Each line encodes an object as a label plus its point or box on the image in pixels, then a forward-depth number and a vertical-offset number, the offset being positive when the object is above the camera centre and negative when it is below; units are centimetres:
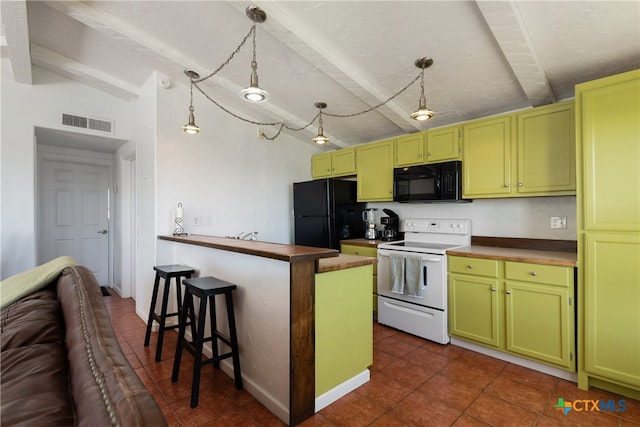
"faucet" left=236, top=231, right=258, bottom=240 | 350 -27
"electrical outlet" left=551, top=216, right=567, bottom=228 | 266 -10
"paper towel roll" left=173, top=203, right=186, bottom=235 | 319 -8
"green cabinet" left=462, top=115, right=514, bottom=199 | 271 +51
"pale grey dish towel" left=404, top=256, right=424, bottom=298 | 284 -62
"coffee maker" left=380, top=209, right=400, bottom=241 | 371 -16
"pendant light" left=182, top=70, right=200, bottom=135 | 267 +85
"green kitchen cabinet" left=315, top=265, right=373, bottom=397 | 187 -76
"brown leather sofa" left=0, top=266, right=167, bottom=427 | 51 -38
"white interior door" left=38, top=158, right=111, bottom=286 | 414 +4
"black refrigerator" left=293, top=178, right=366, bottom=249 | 379 +1
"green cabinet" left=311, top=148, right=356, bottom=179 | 405 +72
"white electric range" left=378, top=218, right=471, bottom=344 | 278 -66
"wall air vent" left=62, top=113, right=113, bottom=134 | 347 +113
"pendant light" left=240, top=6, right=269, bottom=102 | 186 +76
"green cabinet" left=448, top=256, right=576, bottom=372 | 216 -78
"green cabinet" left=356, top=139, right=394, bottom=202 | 362 +53
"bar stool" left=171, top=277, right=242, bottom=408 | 190 -79
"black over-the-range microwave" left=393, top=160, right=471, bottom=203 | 301 +32
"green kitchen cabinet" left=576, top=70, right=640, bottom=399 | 185 -14
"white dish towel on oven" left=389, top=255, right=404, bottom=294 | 296 -62
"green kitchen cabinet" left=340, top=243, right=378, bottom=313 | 340 -48
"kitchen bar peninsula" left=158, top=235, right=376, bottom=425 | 172 -69
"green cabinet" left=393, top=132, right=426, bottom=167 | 330 +72
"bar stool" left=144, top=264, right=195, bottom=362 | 249 -65
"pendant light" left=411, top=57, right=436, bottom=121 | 217 +75
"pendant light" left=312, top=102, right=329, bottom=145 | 300 +75
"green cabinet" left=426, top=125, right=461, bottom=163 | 303 +71
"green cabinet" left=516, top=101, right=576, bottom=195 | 237 +51
